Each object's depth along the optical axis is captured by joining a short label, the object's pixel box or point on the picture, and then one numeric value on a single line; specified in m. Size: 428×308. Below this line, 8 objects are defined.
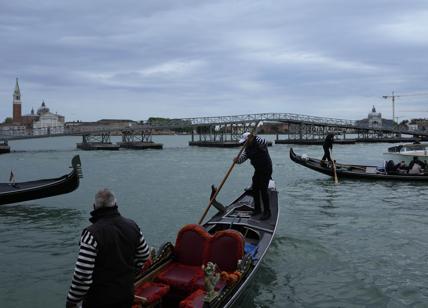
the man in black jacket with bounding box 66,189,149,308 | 2.75
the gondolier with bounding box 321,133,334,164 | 16.61
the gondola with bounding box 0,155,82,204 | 11.40
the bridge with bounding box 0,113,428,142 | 56.69
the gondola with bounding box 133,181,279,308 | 4.05
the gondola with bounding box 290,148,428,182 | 15.52
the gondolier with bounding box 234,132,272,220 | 7.21
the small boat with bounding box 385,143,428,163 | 20.08
